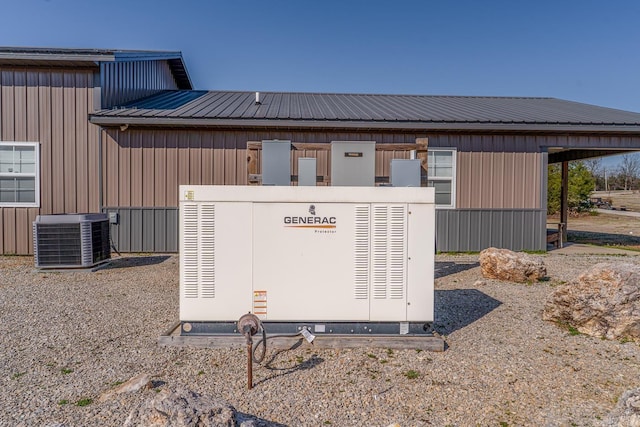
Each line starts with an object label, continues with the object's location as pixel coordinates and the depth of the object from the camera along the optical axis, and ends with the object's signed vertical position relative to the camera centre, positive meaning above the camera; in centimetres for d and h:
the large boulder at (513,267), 597 -105
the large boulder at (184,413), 188 -109
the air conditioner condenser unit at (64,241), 632 -76
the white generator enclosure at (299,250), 334 -45
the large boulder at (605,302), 373 -101
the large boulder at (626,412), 202 -114
